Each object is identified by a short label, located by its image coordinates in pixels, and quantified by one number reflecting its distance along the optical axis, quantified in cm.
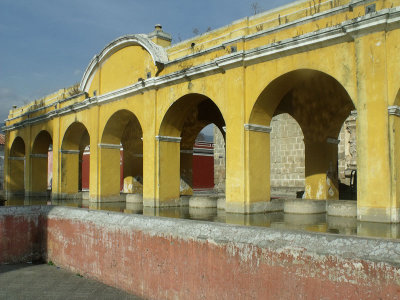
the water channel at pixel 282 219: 642
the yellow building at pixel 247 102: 693
